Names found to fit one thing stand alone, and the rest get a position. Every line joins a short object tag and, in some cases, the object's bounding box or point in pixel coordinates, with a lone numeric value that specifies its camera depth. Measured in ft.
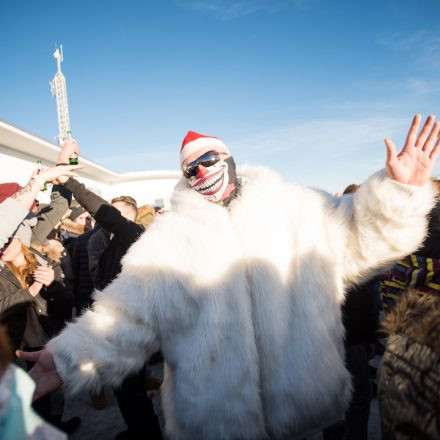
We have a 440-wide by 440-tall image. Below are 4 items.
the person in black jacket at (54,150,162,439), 8.34
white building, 27.09
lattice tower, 61.57
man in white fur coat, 4.32
